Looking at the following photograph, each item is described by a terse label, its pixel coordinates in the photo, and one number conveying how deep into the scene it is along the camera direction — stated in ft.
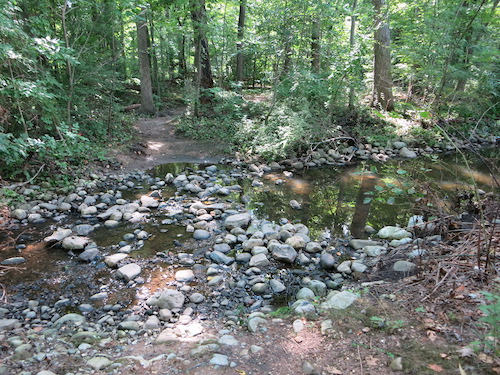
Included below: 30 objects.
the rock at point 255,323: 9.80
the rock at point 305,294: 12.01
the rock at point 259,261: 14.99
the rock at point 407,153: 34.22
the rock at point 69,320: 10.87
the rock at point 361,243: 16.62
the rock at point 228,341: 9.05
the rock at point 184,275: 13.85
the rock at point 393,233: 17.03
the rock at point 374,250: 15.40
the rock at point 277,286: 13.22
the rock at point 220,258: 15.30
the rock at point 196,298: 12.47
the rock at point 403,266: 12.50
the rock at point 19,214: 18.40
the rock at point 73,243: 15.84
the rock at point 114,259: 14.66
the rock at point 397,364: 6.92
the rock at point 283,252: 15.34
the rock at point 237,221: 18.68
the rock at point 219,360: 7.97
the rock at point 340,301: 9.98
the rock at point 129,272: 13.75
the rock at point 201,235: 17.51
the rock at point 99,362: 8.07
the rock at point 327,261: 14.87
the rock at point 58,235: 16.41
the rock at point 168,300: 12.01
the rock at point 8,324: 10.37
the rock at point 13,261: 14.52
